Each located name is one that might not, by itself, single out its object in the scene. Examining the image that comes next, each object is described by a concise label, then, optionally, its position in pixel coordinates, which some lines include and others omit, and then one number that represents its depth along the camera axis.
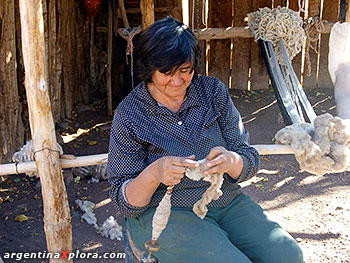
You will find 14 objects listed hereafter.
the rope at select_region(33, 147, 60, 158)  2.35
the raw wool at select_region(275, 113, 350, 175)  2.45
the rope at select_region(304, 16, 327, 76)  3.90
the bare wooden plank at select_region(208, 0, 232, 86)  6.19
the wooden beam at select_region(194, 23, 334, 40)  3.90
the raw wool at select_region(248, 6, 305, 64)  3.68
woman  1.76
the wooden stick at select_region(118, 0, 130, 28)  5.46
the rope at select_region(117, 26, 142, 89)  4.89
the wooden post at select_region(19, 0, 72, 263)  2.30
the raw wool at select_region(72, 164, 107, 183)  4.25
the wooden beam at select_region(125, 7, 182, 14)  6.12
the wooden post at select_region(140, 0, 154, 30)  3.29
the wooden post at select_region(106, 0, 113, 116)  6.00
